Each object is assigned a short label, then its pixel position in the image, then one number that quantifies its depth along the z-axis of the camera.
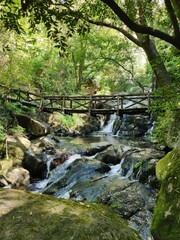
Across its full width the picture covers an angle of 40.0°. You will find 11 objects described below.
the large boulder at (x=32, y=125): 12.89
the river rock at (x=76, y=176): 7.45
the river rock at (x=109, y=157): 9.45
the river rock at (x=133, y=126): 16.67
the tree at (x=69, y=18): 2.84
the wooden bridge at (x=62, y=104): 13.02
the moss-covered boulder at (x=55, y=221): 2.29
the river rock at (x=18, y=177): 8.24
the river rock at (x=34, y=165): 9.47
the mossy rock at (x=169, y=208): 2.99
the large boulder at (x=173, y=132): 7.34
